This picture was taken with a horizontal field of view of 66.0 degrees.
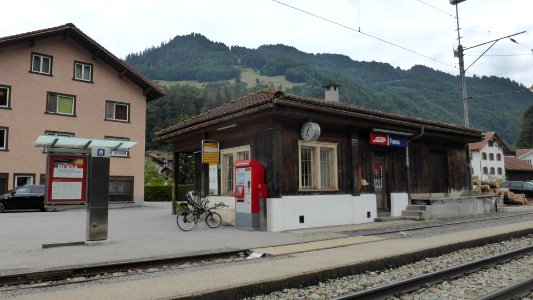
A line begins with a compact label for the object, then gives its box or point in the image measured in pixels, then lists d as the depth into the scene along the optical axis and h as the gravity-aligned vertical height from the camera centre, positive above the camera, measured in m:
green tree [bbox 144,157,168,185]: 45.47 +1.86
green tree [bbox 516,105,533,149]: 82.00 +10.98
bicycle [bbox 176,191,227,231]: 12.27 -0.79
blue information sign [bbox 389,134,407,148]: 15.23 +1.77
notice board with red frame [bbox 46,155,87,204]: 9.07 +0.31
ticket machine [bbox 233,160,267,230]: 11.97 -0.02
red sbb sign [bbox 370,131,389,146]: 14.45 +1.79
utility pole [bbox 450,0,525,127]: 20.44 +6.18
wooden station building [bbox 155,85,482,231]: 12.09 +1.26
